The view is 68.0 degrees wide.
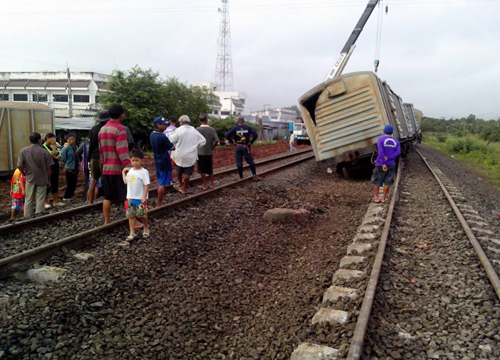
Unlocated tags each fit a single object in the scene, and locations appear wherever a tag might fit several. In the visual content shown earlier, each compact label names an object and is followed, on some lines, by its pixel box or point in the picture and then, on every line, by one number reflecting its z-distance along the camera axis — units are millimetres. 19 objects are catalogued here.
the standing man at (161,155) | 6789
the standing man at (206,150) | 8641
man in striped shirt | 5293
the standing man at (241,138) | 9562
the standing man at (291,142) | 22784
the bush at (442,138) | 47025
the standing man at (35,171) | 6781
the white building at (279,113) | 107312
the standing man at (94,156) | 6280
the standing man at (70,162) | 8188
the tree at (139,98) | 22672
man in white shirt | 7746
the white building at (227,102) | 80013
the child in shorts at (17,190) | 7105
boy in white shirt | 5164
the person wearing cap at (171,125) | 8441
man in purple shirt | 7957
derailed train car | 10211
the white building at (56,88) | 48844
